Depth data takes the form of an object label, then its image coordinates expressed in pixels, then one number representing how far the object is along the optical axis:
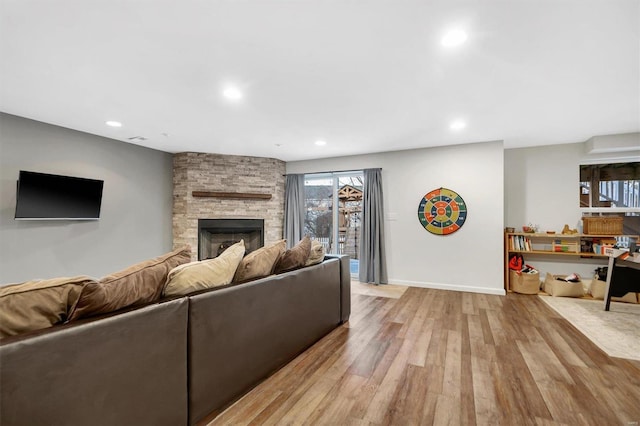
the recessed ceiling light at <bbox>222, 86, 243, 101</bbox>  2.78
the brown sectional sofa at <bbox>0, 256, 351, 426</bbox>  1.00
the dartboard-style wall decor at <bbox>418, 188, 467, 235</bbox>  4.69
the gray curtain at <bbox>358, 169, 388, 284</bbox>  5.17
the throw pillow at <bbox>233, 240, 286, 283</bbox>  2.04
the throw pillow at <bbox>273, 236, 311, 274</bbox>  2.42
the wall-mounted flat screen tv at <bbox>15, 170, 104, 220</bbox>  3.48
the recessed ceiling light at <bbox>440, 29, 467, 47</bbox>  1.90
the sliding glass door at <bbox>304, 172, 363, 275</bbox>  5.74
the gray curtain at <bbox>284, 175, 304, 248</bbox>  5.91
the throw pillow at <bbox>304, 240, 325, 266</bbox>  2.79
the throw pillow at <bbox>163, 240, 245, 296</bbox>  1.62
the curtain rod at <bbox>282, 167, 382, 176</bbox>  5.35
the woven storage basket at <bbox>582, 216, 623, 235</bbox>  4.27
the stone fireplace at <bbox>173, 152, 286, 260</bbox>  5.23
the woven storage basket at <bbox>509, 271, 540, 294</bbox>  4.41
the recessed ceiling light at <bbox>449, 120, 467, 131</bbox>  3.64
